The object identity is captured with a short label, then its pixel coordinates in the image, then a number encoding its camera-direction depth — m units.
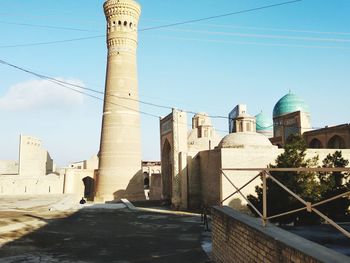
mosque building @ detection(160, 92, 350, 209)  18.88
